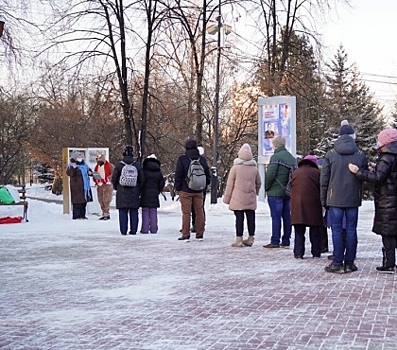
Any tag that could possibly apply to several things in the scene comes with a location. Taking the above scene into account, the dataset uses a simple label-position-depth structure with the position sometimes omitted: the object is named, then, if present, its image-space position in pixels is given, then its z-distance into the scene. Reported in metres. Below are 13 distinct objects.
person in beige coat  10.54
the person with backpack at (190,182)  11.50
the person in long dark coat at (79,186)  16.98
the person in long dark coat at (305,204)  8.94
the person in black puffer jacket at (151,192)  12.95
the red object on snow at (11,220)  16.09
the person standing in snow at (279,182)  10.13
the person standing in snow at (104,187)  17.06
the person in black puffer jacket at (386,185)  7.64
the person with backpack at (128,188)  12.72
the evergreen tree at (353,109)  36.56
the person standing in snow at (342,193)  7.80
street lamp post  22.11
